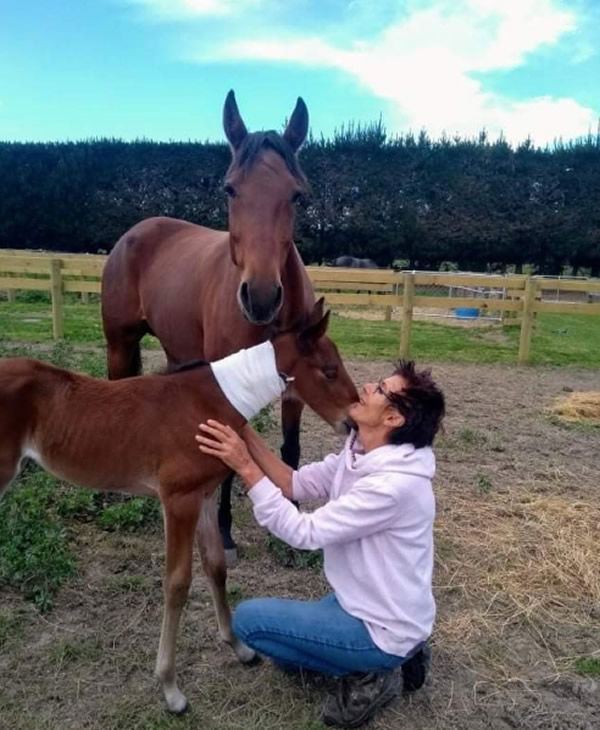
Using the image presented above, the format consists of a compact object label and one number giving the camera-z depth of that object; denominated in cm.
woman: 223
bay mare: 311
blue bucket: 1534
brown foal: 241
